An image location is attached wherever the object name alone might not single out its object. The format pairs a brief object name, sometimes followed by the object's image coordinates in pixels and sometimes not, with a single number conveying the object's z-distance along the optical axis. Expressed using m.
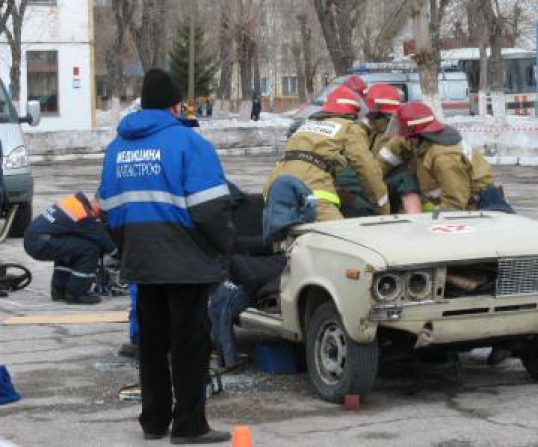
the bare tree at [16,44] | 39.47
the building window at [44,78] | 49.38
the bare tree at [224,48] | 52.84
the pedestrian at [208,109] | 63.88
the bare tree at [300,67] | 75.76
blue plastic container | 8.22
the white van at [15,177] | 15.70
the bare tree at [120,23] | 43.06
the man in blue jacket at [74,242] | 11.20
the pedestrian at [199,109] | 63.99
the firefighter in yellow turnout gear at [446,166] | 8.49
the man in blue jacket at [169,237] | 6.31
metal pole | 39.53
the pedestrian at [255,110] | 52.47
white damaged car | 6.95
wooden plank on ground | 10.35
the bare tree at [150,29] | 47.00
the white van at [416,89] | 31.55
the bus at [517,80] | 52.03
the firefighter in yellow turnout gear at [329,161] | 8.22
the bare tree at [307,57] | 60.75
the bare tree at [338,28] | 41.28
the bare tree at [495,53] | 36.22
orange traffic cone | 5.24
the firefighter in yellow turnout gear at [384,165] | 8.64
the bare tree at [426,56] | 28.13
